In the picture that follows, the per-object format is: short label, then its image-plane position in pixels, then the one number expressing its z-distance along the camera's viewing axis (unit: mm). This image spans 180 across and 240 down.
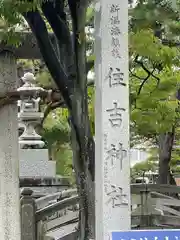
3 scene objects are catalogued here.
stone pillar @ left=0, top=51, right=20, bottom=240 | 9625
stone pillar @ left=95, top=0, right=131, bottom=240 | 5973
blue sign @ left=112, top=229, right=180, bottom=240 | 5078
